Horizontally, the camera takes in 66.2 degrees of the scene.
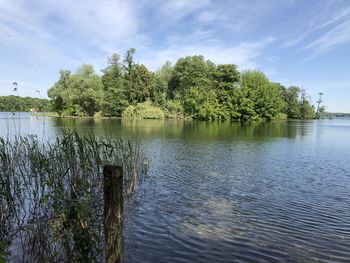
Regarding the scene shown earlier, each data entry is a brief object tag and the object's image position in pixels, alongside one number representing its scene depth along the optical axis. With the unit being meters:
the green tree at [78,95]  67.88
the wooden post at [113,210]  3.79
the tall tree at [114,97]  69.38
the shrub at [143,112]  66.08
